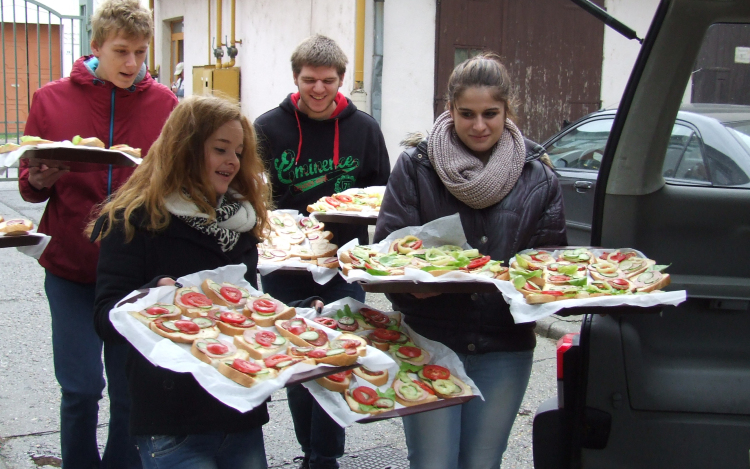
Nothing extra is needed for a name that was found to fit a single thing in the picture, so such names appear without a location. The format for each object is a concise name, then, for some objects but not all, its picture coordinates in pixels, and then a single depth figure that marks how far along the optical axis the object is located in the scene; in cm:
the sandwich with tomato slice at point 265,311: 254
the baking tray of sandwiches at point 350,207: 370
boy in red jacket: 321
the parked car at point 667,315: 263
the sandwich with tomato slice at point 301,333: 243
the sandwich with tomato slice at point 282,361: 224
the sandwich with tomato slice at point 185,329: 227
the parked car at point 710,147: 308
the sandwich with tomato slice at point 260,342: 234
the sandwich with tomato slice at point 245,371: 214
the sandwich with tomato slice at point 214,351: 223
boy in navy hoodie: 374
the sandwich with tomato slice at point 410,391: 241
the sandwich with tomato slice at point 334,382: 239
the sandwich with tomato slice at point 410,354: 263
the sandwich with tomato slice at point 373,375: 249
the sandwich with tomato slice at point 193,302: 242
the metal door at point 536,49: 1080
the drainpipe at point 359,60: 1007
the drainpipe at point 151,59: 1686
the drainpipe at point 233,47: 1325
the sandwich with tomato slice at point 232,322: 246
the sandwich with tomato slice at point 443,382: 250
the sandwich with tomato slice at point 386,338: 270
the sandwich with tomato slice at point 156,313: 229
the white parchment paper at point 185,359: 210
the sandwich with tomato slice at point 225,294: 253
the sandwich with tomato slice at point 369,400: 232
